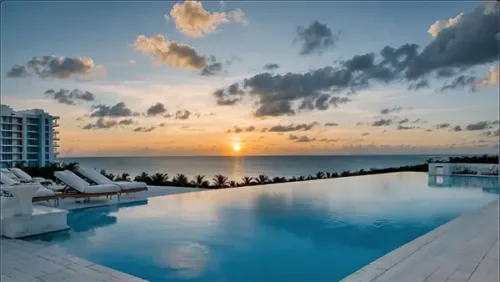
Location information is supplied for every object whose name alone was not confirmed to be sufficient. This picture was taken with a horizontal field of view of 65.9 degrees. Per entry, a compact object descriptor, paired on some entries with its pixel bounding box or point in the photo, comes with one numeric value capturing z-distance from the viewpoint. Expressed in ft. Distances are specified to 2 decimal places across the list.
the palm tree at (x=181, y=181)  43.74
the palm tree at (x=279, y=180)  51.57
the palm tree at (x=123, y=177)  45.32
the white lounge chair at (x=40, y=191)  25.26
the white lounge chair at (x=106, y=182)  30.78
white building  138.44
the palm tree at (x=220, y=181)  44.36
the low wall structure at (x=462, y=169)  54.54
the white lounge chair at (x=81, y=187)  27.89
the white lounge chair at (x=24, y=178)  34.78
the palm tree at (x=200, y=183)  43.60
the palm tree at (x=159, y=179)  44.50
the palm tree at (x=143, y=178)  45.90
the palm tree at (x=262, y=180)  49.80
